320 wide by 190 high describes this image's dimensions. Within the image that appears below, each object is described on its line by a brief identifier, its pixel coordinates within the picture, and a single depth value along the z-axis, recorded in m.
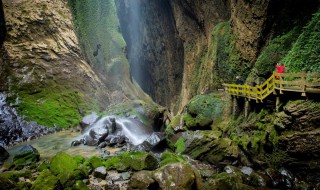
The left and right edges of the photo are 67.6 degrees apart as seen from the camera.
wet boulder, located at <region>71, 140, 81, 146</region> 21.23
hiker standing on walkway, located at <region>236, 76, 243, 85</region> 19.88
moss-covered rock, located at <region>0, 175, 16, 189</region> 9.99
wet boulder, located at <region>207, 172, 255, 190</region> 11.07
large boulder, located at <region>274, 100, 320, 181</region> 11.66
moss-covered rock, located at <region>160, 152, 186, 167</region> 14.28
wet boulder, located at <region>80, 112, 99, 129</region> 27.73
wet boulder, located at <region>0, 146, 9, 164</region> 16.65
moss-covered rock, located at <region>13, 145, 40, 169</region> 15.07
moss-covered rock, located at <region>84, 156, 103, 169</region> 14.02
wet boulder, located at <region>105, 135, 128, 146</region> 21.26
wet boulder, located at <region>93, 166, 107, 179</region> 12.88
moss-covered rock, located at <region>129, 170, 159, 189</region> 10.52
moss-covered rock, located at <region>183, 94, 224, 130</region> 21.06
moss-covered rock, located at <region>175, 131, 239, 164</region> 15.55
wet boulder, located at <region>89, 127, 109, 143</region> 21.81
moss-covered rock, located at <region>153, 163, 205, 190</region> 10.03
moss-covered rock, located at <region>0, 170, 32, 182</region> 11.80
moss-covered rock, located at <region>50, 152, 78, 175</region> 12.66
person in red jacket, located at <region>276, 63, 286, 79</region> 14.92
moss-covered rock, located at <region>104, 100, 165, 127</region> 30.85
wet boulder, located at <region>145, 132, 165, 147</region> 18.98
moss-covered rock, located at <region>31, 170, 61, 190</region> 10.64
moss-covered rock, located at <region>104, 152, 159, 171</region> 13.55
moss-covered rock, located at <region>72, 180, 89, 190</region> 10.97
